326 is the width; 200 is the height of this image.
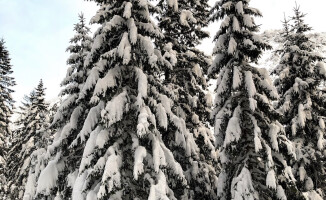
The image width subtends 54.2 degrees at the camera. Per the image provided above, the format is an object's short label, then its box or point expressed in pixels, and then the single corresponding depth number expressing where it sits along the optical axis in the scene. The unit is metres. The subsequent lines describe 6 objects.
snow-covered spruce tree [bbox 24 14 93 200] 13.58
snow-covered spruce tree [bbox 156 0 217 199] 15.27
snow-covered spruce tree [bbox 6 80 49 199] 29.67
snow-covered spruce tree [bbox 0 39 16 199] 26.42
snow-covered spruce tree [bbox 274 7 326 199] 17.16
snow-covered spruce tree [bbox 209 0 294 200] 12.41
